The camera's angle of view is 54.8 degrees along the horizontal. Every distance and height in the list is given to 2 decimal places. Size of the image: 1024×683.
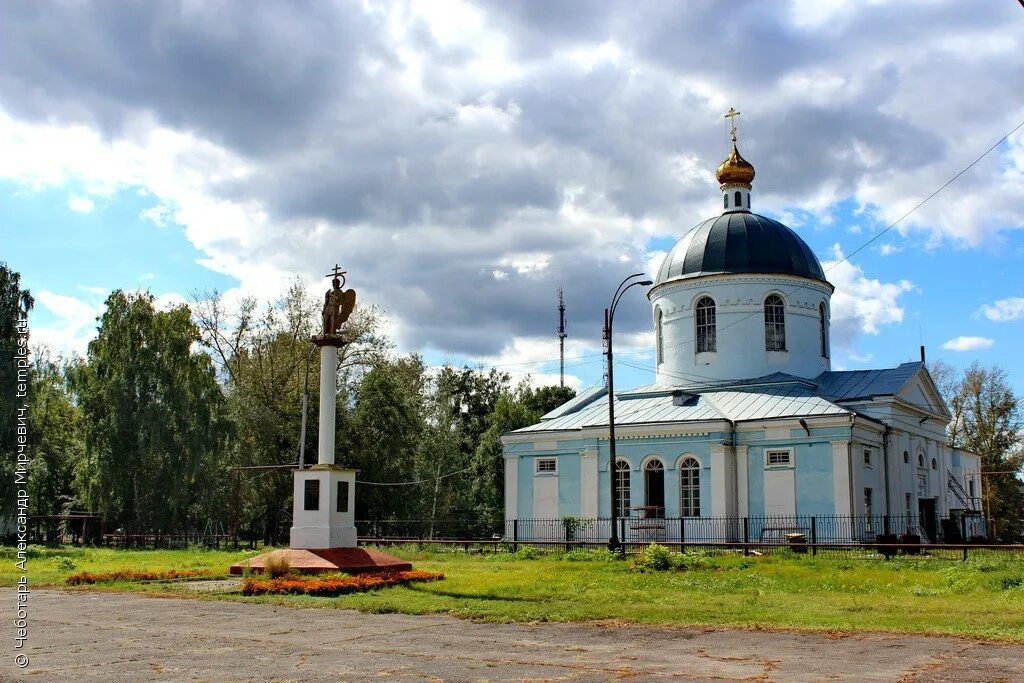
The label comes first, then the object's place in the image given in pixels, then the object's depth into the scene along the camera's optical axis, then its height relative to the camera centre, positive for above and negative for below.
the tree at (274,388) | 39.25 +4.46
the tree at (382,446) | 40.12 +2.11
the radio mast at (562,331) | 55.63 +9.42
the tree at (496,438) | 49.69 +3.07
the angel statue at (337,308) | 21.66 +4.14
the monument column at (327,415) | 20.64 +1.71
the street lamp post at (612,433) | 23.83 +1.63
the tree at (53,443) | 34.56 +1.99
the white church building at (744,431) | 29.91 +2.19
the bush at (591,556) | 22.97 -1.34
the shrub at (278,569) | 17.83 -1.28
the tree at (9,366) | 29.81 +3.87
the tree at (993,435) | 49.81 +3.39
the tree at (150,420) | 35.22 +2.75
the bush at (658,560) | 20.30 -1.24
